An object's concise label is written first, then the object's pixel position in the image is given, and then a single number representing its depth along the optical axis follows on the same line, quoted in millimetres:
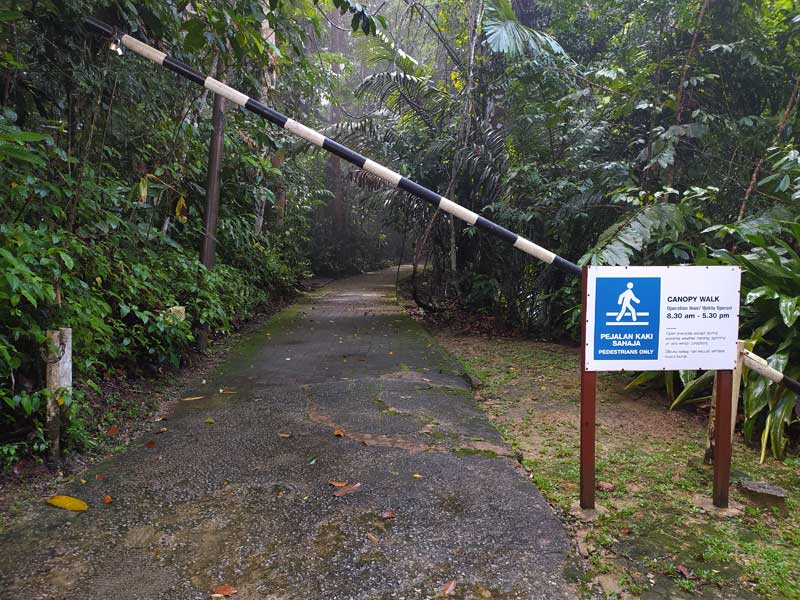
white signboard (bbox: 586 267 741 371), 2676
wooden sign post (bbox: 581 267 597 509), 2703
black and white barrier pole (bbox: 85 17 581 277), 3363
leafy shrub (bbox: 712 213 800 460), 3709
